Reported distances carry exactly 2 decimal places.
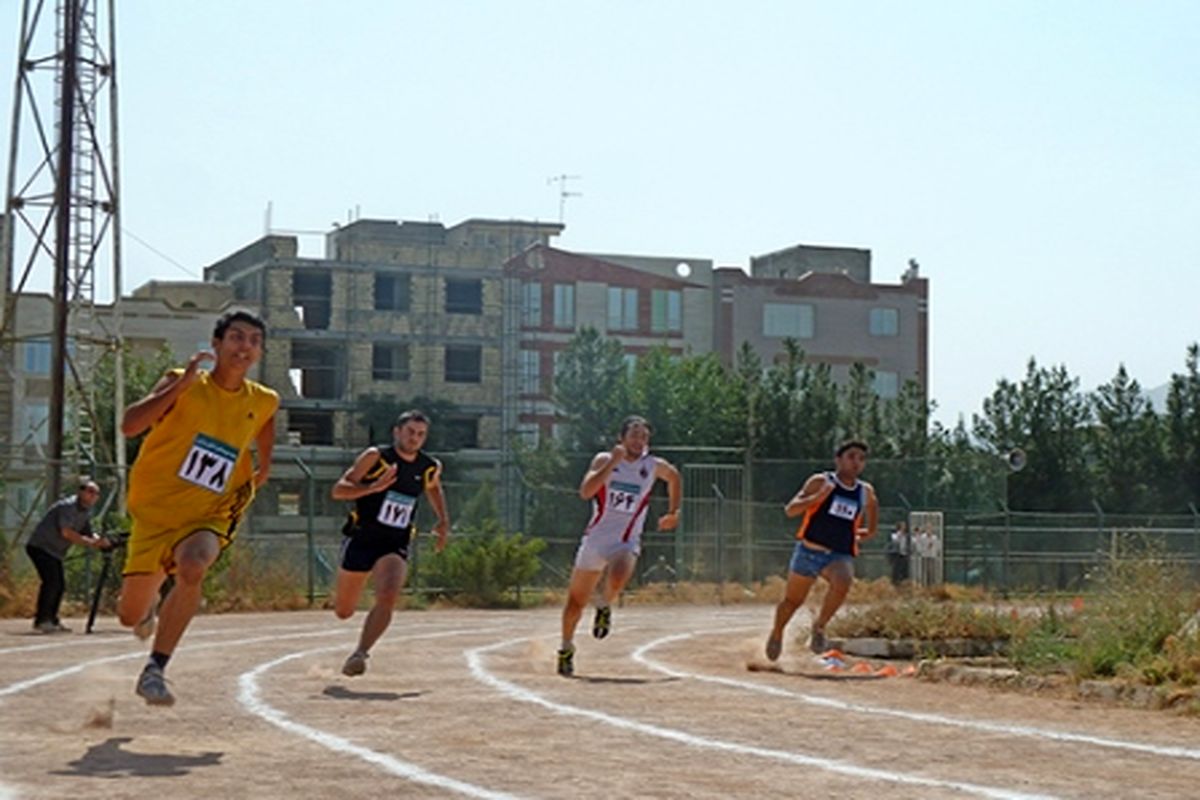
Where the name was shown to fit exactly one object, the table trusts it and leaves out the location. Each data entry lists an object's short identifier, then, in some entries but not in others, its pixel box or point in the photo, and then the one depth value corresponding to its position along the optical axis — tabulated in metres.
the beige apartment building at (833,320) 104.50
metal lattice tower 38.12
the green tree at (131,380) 68.19
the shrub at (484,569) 33.59
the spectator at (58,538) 23.83
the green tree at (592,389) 77.88
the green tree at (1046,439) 73.75
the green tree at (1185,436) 73.56
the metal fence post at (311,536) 32.50
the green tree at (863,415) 75.31
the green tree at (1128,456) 74.00
